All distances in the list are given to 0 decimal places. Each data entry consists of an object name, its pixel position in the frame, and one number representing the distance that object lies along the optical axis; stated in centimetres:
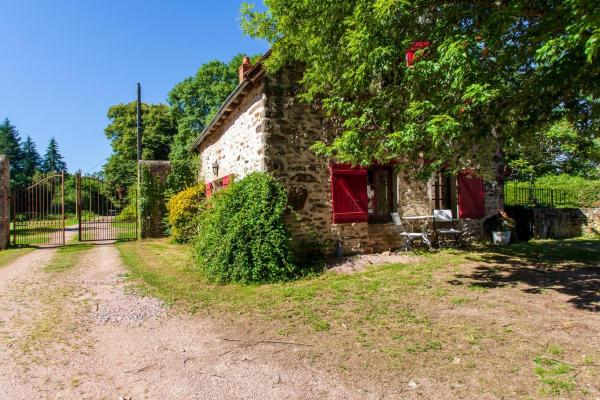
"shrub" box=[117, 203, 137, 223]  1426
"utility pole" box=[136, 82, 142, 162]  1782
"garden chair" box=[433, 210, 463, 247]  941
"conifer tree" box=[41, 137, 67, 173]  5647
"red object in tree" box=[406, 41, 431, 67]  502
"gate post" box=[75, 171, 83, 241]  1178
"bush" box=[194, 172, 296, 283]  632
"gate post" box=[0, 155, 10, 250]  1065
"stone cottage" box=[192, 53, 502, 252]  743
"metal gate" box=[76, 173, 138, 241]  1210
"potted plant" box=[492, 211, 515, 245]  1023
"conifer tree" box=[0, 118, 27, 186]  4564
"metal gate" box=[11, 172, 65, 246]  1125
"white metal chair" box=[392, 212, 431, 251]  854
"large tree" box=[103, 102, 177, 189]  2795
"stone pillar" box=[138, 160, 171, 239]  1330
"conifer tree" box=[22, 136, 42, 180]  4885
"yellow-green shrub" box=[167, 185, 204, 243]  1136
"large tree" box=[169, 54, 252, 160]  2573
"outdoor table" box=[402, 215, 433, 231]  886
